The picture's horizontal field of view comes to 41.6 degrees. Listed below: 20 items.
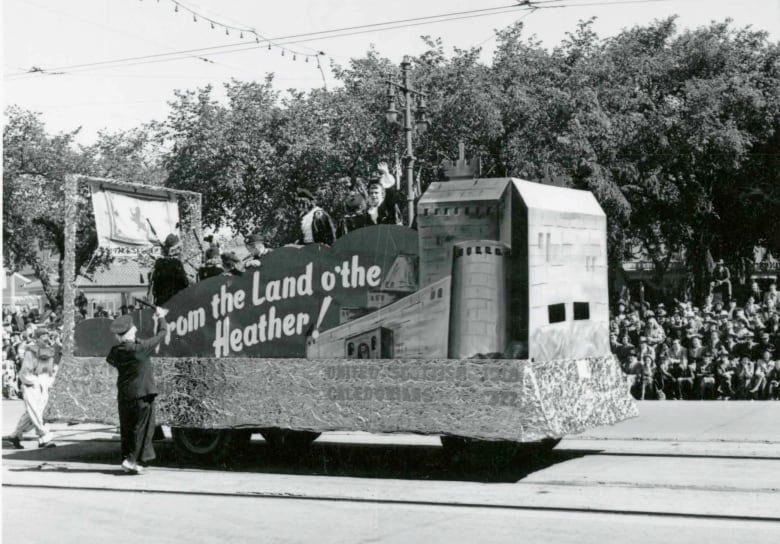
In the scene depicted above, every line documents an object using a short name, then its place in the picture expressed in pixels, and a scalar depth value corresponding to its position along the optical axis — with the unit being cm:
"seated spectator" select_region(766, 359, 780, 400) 1653
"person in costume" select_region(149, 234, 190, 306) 1119
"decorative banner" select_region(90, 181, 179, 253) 1162
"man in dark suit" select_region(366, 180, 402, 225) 1007
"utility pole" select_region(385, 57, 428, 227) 2002
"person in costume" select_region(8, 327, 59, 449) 1274
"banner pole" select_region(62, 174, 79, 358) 1130
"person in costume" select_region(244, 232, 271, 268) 1051
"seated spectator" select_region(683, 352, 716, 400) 1706
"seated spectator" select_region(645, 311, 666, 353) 1819
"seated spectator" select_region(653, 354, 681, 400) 1748
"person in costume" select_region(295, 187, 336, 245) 1035
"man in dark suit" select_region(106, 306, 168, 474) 1005
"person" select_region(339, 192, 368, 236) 1009
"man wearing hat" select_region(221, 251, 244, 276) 1060
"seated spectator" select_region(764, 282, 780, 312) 1934
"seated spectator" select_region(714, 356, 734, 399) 1683
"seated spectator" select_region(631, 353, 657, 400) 1764
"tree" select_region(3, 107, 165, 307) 3700
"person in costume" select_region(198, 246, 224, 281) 1097
